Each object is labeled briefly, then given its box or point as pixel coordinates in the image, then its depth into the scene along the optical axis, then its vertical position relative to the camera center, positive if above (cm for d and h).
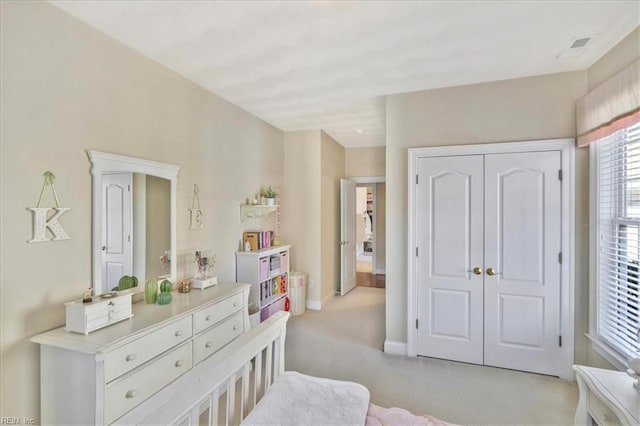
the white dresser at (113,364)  153 -85
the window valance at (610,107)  186 +74
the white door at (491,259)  265 -45
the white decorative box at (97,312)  163 -58
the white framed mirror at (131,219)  198 -5
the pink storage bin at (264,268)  347 -67
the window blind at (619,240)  201 -21
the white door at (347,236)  526 -44
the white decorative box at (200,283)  261 -62
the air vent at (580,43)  211 +122
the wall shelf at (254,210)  356 +2
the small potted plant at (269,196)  386 +21
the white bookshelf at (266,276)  340 -77
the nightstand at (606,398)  123 -82
